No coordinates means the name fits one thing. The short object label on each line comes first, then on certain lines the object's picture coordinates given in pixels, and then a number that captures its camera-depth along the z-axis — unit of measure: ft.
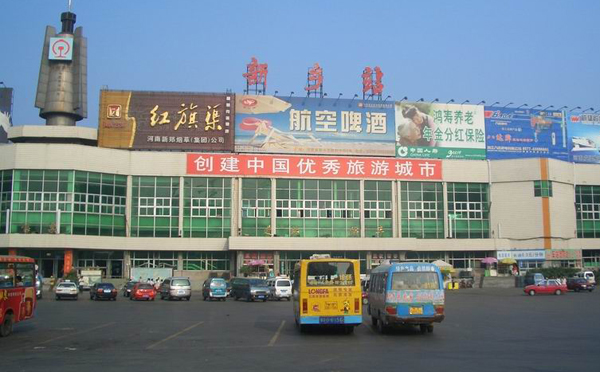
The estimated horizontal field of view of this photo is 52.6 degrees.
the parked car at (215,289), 133.80
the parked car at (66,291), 134.82
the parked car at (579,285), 162.40
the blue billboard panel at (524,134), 225.97
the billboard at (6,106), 278.67
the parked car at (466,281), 191.72
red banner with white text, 202.80
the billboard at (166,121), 204.64
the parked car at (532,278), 163.22
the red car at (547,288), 145.69
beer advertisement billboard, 210.79
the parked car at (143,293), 131.54
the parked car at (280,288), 137.39
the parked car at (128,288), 150.97
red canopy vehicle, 56.70
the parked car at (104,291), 132.77
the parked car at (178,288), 132.77
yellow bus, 58.23
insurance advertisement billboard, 219.00
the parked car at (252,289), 129.59
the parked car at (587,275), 174.48
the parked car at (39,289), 137.90
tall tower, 208.64
